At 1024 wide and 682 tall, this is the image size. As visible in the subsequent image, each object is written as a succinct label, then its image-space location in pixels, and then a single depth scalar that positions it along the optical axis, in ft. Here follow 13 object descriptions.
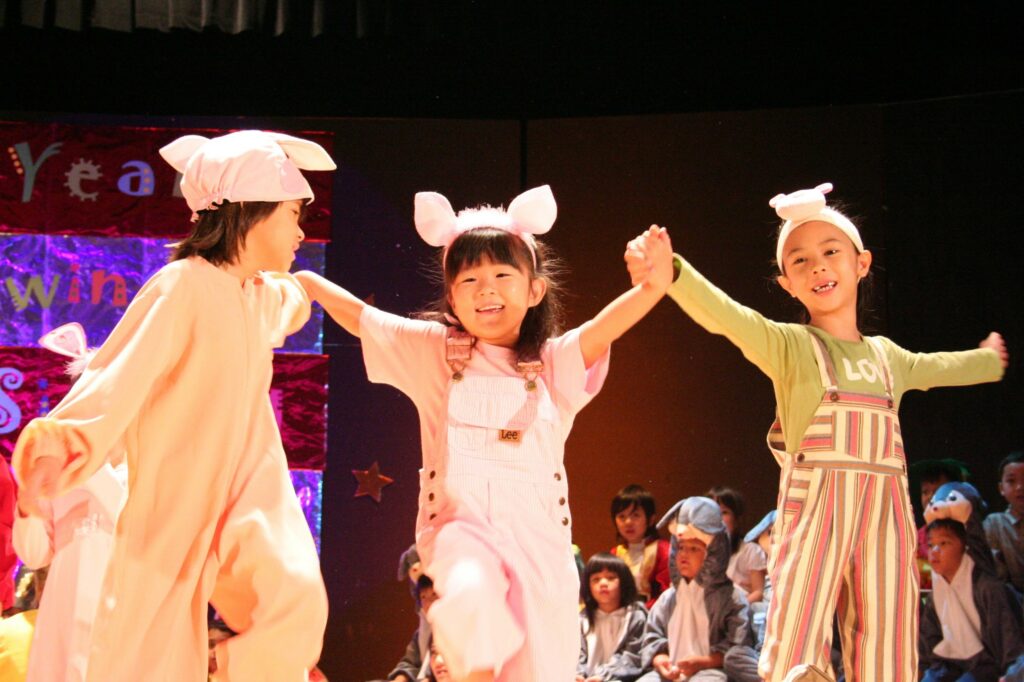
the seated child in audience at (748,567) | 16.11
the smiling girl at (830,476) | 9.57
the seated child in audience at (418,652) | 16.61
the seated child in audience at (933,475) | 17.11
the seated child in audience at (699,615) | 14.53
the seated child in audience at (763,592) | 14.97
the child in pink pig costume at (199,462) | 7.48
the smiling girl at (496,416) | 8.29
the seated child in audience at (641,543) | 17.30
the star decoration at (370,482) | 19.08
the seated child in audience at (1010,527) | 15.72
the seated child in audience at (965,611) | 14.47
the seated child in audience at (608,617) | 15.42
